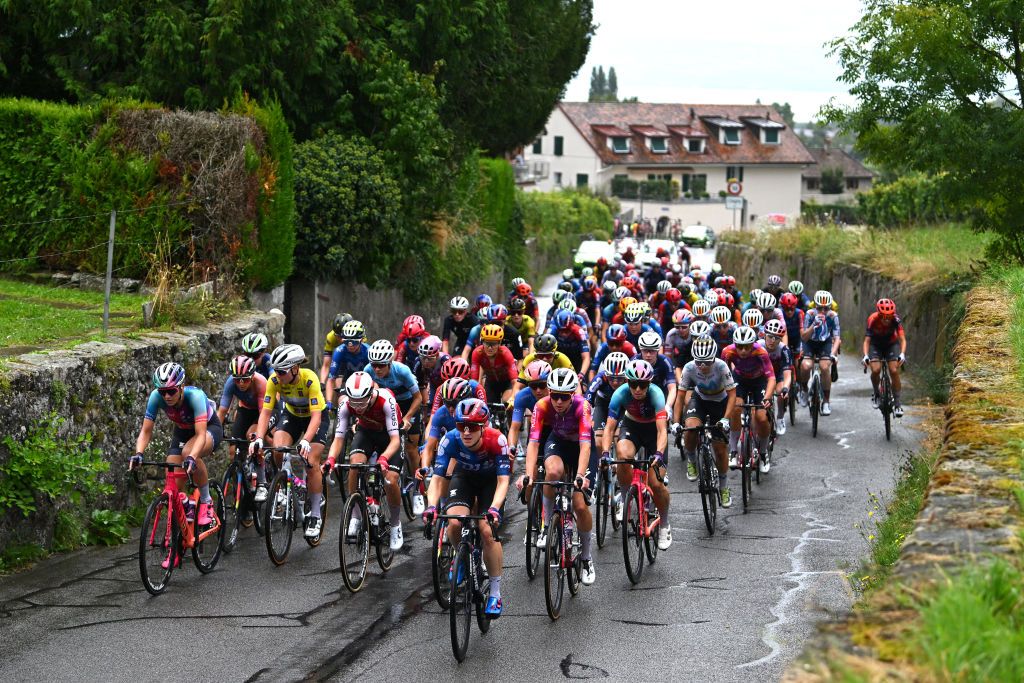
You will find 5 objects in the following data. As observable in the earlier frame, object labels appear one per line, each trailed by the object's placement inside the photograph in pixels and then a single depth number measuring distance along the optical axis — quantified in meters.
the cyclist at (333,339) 15.24
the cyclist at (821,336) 19.12
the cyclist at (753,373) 14.52
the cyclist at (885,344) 18.24
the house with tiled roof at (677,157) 92.69
